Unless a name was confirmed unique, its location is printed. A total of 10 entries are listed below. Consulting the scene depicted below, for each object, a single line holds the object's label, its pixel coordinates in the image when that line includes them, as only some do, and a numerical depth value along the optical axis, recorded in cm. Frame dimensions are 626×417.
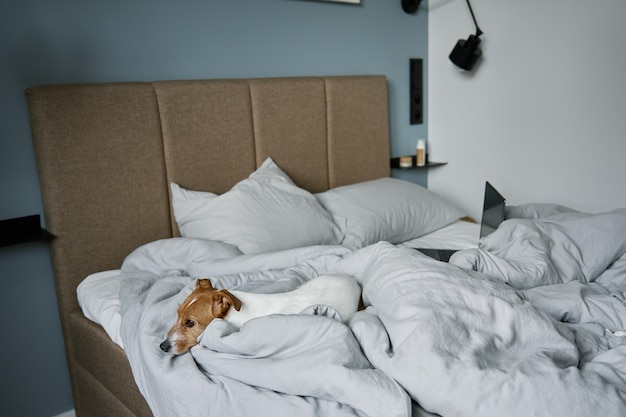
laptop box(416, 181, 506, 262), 199
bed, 111
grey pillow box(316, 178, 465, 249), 230
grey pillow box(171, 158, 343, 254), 203
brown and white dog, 135
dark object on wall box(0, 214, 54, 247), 188
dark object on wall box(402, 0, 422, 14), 296
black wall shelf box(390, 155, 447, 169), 309
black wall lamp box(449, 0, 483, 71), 282
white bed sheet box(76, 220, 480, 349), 174
